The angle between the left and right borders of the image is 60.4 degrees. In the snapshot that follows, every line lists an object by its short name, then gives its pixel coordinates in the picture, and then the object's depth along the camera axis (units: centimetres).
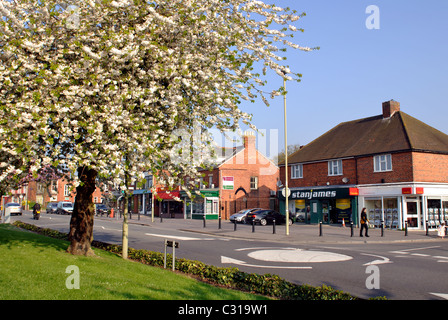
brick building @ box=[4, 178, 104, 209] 7951
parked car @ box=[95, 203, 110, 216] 5192
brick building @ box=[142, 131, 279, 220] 4700
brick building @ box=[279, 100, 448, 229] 2995
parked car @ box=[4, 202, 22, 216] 4766
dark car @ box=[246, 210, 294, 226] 3516
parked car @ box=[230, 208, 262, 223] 3739
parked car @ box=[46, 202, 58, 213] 5703
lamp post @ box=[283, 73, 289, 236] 2405
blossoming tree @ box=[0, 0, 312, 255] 841
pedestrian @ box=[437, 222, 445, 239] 2438
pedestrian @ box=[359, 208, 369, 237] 2364
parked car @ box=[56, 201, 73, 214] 5256
